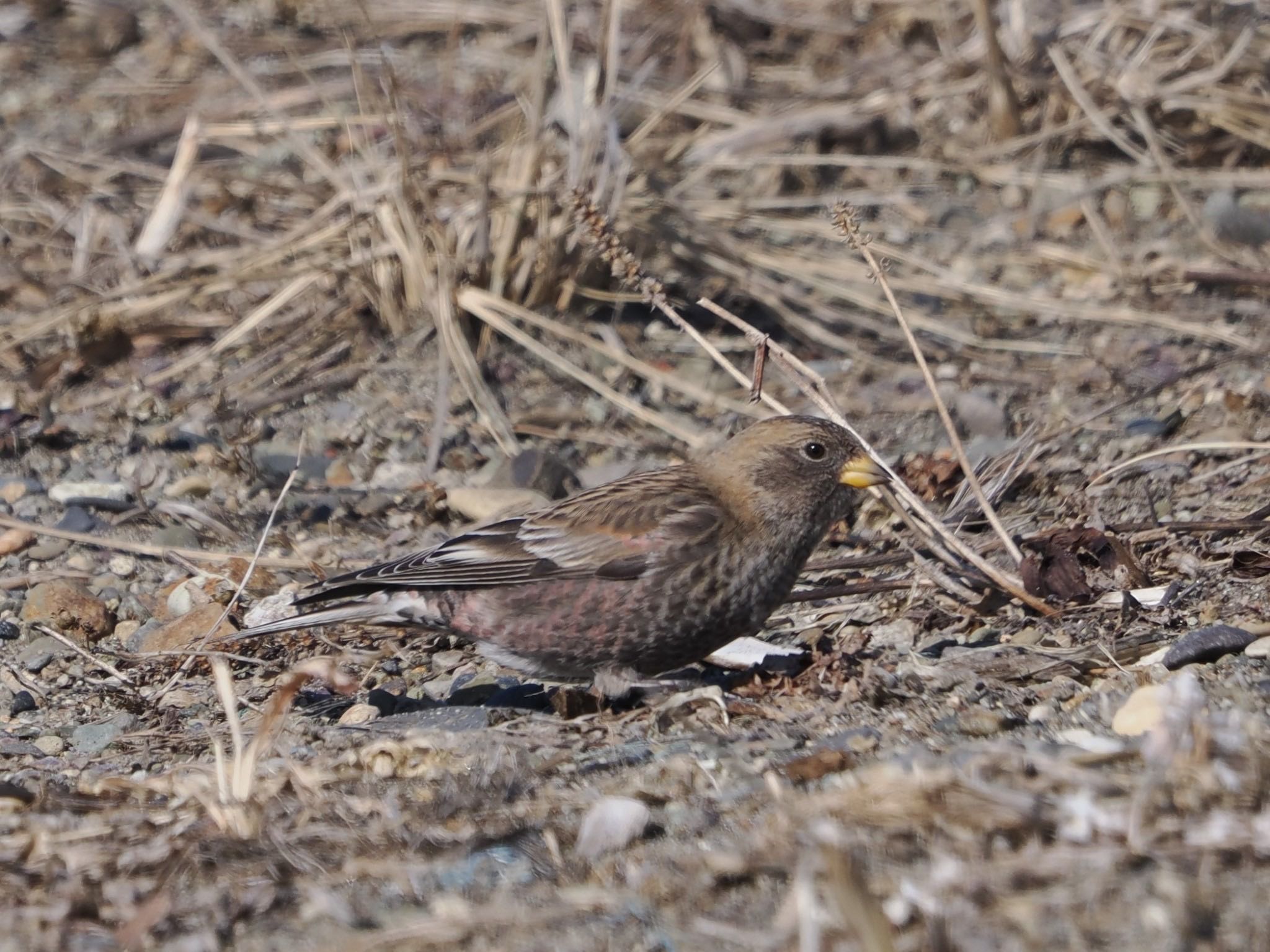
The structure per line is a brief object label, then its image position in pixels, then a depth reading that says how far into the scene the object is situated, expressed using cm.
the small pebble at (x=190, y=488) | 1187
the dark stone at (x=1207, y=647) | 780
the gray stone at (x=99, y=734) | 841
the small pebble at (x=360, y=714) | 862
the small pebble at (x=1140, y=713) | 695
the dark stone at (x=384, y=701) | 876
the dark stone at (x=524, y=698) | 888
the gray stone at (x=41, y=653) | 955
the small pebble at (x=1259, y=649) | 780
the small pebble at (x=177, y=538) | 1111
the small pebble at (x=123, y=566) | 1080
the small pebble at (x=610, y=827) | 613
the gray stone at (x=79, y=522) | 1130
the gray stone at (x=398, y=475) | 1204
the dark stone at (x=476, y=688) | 906
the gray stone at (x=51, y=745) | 840
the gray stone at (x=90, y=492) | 1171
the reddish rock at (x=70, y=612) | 996
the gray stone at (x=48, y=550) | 1095
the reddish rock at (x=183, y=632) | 970
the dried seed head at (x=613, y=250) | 795
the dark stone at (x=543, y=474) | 1149
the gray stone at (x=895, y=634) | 884
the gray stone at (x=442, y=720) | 812
